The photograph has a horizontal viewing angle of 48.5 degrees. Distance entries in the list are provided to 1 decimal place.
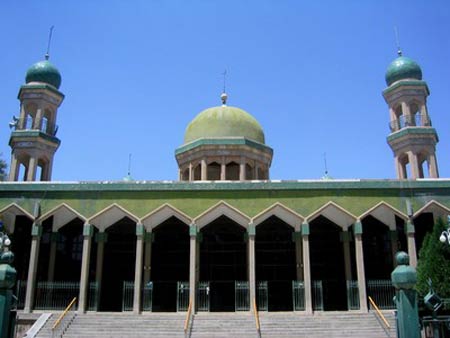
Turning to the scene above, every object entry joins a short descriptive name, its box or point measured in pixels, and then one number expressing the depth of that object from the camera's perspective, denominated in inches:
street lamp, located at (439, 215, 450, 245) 565.0
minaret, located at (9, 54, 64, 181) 992.9
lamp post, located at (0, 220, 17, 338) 266.5
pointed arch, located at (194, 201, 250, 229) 784.3
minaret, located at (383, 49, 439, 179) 984.3
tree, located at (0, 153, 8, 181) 1612.0
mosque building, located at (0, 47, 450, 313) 774.5
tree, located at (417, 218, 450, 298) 591.5
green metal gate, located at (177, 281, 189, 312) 761.1
